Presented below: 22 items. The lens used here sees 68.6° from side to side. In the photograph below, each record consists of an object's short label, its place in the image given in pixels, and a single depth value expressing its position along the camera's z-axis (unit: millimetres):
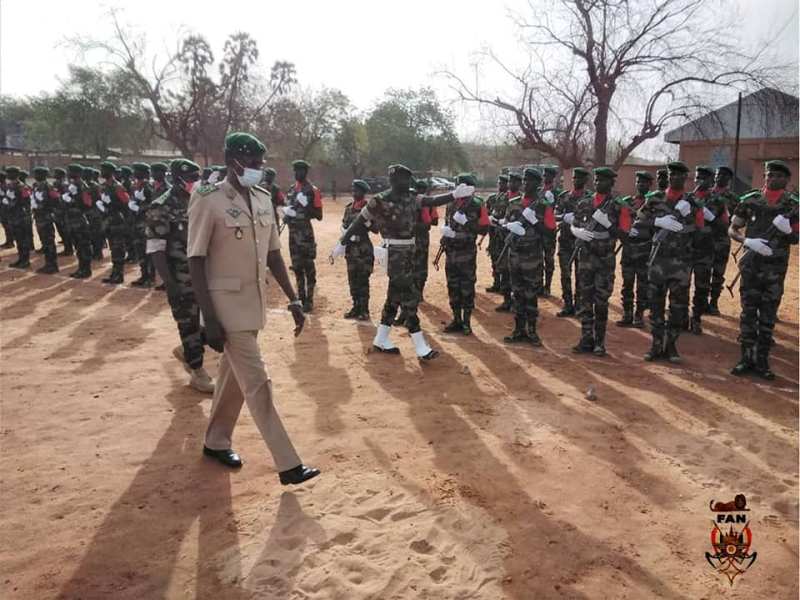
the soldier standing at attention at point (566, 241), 8539
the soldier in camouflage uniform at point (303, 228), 8562
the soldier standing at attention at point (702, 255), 7387
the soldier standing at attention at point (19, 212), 11859
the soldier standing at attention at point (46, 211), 11219
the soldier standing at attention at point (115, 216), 10734
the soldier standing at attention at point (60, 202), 11552
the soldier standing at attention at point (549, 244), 9531
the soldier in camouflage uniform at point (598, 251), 6496
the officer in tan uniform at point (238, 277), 3365
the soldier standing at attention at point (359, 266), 8189
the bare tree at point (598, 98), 16016
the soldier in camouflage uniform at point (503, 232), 8812
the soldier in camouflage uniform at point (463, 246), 7340
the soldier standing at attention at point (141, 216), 9789
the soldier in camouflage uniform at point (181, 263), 5168
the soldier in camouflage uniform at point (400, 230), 5938
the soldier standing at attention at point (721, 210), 7827
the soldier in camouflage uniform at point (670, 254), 6176
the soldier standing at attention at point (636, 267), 7777
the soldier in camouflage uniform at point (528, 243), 6805
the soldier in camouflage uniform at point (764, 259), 5840
